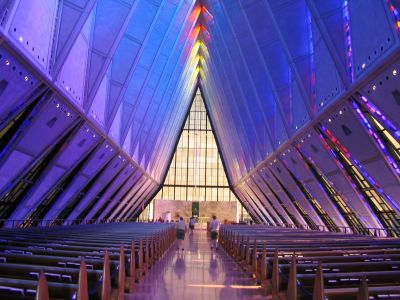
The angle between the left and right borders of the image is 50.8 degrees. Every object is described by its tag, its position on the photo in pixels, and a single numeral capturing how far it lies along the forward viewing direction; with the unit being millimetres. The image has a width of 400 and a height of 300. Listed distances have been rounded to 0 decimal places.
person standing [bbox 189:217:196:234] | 32531
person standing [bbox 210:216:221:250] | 20797
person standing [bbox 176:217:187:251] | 22083
